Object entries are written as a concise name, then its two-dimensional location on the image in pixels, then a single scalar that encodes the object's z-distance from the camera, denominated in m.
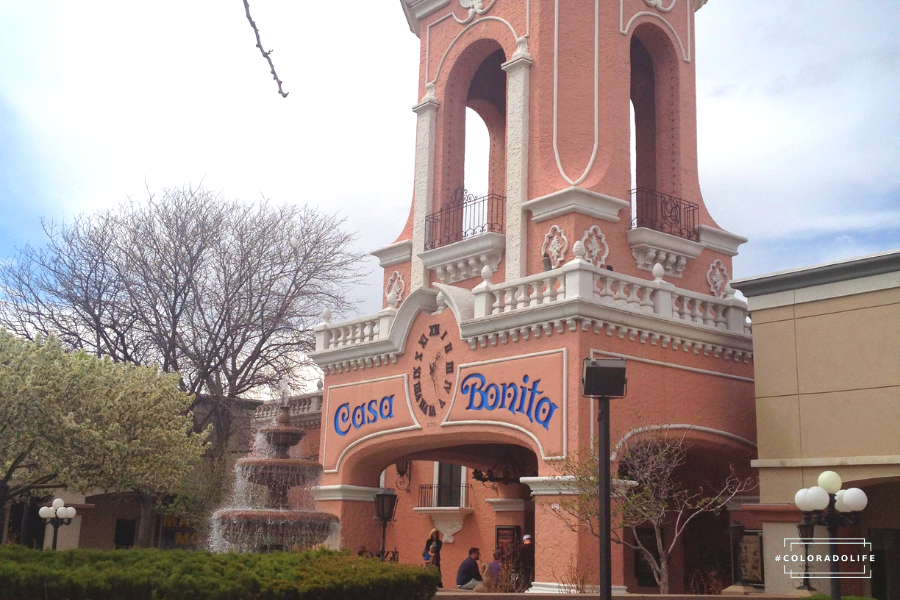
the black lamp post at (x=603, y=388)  10.89
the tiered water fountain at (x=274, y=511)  16.48
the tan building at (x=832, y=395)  15.76
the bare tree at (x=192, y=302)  29.09
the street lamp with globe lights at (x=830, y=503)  11.30
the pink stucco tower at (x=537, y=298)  17.14
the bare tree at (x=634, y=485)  15.20
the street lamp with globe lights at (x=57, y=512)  24.11
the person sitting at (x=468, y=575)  17.11
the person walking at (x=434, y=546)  20.92
